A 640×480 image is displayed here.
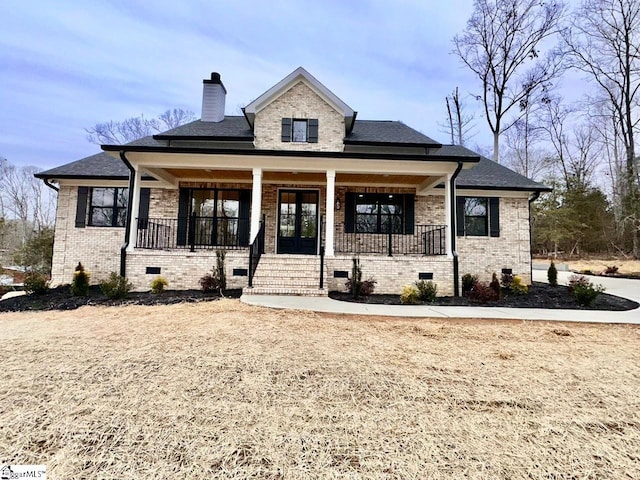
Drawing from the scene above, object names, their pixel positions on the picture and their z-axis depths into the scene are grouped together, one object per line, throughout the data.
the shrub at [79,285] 7.63
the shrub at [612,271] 14.34
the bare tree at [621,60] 18.70
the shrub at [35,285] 7.81
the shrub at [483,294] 7.54
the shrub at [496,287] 8.03
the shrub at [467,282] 9.41
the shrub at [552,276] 10.64
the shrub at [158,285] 7.94
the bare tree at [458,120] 22.91
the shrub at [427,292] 7.52
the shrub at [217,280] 8.01
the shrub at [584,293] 7.21
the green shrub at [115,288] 7.15
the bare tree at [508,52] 18.02
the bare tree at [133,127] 24.16
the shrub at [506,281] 9.51
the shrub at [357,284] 7.75
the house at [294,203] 10.16
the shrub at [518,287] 8.95
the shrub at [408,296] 7.15
